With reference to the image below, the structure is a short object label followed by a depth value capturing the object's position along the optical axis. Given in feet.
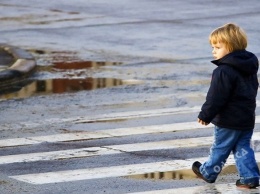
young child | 55.88
